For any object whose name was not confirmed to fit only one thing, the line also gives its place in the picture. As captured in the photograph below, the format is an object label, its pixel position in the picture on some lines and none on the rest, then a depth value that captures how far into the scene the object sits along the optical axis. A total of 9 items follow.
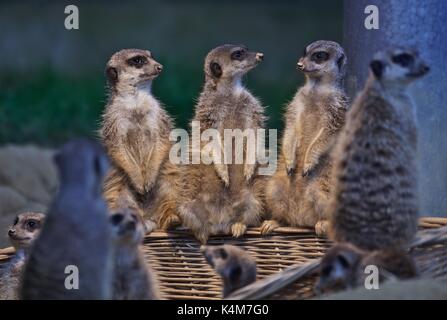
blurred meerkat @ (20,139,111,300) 2.61
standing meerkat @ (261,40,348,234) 4.18
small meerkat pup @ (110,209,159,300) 3.06
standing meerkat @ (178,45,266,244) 4.23
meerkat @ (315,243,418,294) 3.03
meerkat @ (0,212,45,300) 3.80
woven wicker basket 3.95
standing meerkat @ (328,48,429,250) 3.25
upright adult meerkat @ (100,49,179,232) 4.39
